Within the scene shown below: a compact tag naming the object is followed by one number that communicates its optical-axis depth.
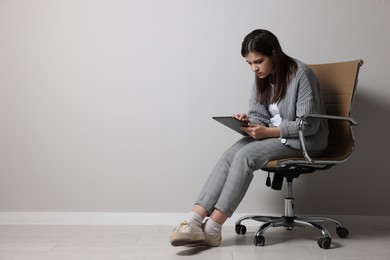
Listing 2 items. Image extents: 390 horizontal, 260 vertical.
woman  2.38
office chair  2.49
